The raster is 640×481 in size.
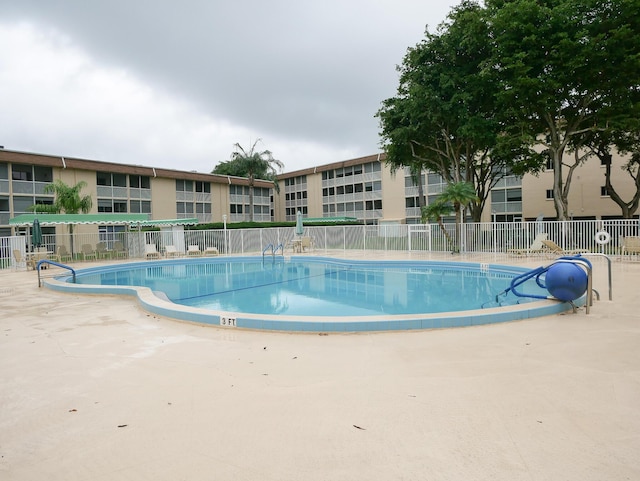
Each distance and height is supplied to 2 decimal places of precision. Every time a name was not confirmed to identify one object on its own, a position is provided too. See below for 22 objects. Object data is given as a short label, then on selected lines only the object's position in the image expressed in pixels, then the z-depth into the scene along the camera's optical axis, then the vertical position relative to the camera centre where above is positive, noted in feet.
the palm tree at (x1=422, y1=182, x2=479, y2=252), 63.52 +4.85
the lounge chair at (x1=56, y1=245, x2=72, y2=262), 68.90 -2.04
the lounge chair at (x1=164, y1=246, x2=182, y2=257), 75.16 -2.29
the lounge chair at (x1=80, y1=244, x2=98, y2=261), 71.57 -1.95
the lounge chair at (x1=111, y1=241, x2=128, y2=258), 76.14 -1.78
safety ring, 50.94 -1.50
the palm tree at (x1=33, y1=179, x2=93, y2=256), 83.41 +8.55
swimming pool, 20.31 -5.00
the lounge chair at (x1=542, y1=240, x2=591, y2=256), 55.31 -3.02
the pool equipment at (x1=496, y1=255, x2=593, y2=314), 21.81 -2.92
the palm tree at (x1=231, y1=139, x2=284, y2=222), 126.52 +23.43
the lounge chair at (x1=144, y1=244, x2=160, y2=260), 74.23 -1.89
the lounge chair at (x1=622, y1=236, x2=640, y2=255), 50.01 -2.52
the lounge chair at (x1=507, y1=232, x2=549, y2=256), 58.75 -2.93
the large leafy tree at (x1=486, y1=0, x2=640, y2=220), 57.47 +24.85
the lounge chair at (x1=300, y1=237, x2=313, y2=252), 79.67 -1.72
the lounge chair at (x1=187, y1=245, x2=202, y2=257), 76.48 -2.39
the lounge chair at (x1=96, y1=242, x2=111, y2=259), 74.43 -1.68
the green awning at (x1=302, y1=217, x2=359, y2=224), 121.77 +4.25
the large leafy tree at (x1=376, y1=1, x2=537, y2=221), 68.33 +23.34
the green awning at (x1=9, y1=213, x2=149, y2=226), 67.13 +4.07
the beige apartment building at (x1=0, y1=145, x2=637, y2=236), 100.70 +13.94
